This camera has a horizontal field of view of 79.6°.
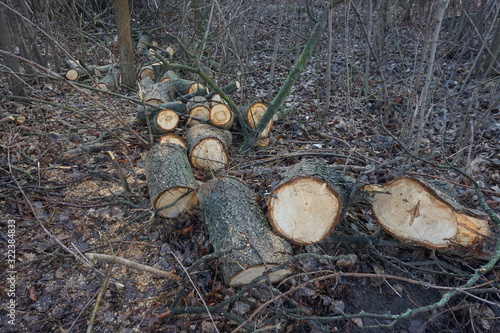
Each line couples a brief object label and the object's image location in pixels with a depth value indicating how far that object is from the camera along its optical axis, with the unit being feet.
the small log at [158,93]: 15.39
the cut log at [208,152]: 10.99
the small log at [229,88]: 15.41
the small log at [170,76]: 18.26
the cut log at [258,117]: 13.11
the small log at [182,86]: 16.53
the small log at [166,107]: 13.88
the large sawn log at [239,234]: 6.54
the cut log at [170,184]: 8.35
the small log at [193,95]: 14.87
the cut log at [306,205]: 7.06
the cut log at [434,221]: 6.80
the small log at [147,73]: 21.50
